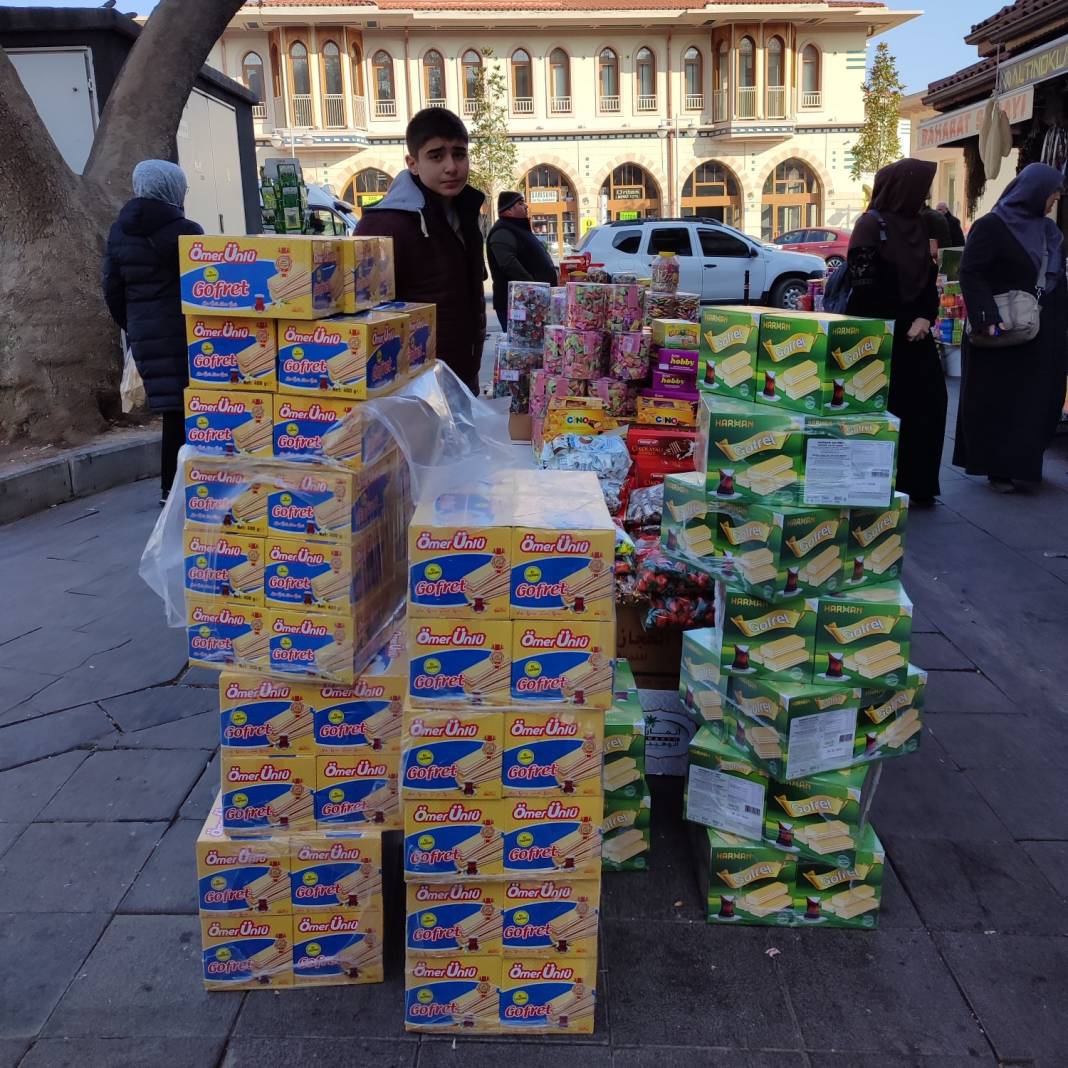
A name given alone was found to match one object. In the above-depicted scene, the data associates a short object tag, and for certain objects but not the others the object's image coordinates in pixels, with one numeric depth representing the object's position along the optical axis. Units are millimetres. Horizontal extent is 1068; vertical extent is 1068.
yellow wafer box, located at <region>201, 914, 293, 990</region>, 2465
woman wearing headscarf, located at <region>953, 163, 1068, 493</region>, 6059
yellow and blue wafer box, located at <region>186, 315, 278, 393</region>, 2344
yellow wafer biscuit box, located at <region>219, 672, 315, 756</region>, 2441
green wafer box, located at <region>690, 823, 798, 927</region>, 2682
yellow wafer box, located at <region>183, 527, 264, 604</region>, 2418
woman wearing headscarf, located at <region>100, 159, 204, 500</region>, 5297
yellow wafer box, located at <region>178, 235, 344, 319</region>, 2281
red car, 23828
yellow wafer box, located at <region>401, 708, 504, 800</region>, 2250
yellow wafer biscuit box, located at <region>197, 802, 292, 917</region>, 2459
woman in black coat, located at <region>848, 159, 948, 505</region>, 5555
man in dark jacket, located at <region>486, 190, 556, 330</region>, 8305
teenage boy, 3869
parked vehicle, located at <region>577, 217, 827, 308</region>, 17953
